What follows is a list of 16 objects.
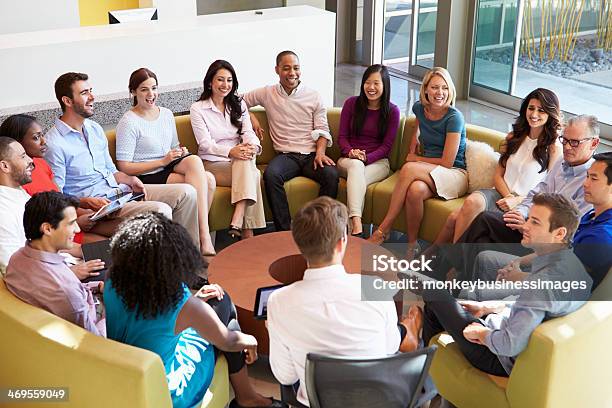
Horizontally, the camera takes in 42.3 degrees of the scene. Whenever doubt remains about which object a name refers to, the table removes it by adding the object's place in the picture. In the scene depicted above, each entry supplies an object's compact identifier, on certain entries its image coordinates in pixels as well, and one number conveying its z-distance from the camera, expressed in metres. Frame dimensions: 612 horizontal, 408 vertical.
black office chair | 2.53
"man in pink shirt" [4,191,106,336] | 2.95
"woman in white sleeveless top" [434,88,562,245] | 4.46
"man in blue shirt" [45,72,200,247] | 4.42
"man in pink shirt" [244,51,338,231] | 5.16
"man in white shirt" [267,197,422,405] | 2.62
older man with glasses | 4.05
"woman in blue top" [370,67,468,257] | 4.87
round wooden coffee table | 3.72
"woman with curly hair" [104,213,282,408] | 2.75
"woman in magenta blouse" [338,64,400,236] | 5.03
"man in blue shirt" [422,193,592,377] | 2.87
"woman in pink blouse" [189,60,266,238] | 4.98
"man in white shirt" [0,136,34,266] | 3.61
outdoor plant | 7.65
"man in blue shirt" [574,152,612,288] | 3.33
